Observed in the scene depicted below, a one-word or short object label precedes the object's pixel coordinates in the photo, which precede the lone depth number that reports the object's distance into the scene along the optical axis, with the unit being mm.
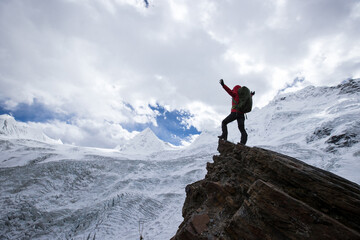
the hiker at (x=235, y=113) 7828
